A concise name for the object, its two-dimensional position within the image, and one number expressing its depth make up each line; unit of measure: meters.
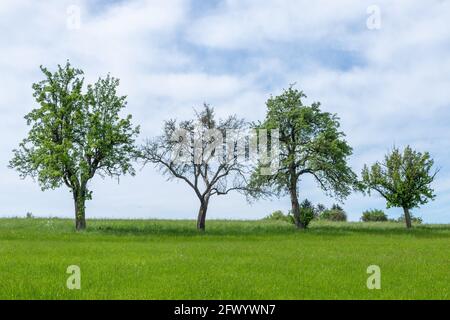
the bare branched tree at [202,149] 52.22
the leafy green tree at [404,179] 63.94
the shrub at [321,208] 87.31
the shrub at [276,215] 90.76
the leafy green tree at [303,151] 55.25
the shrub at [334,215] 94.88
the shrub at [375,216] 95.12
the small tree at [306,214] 56.19
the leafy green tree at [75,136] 48.28
